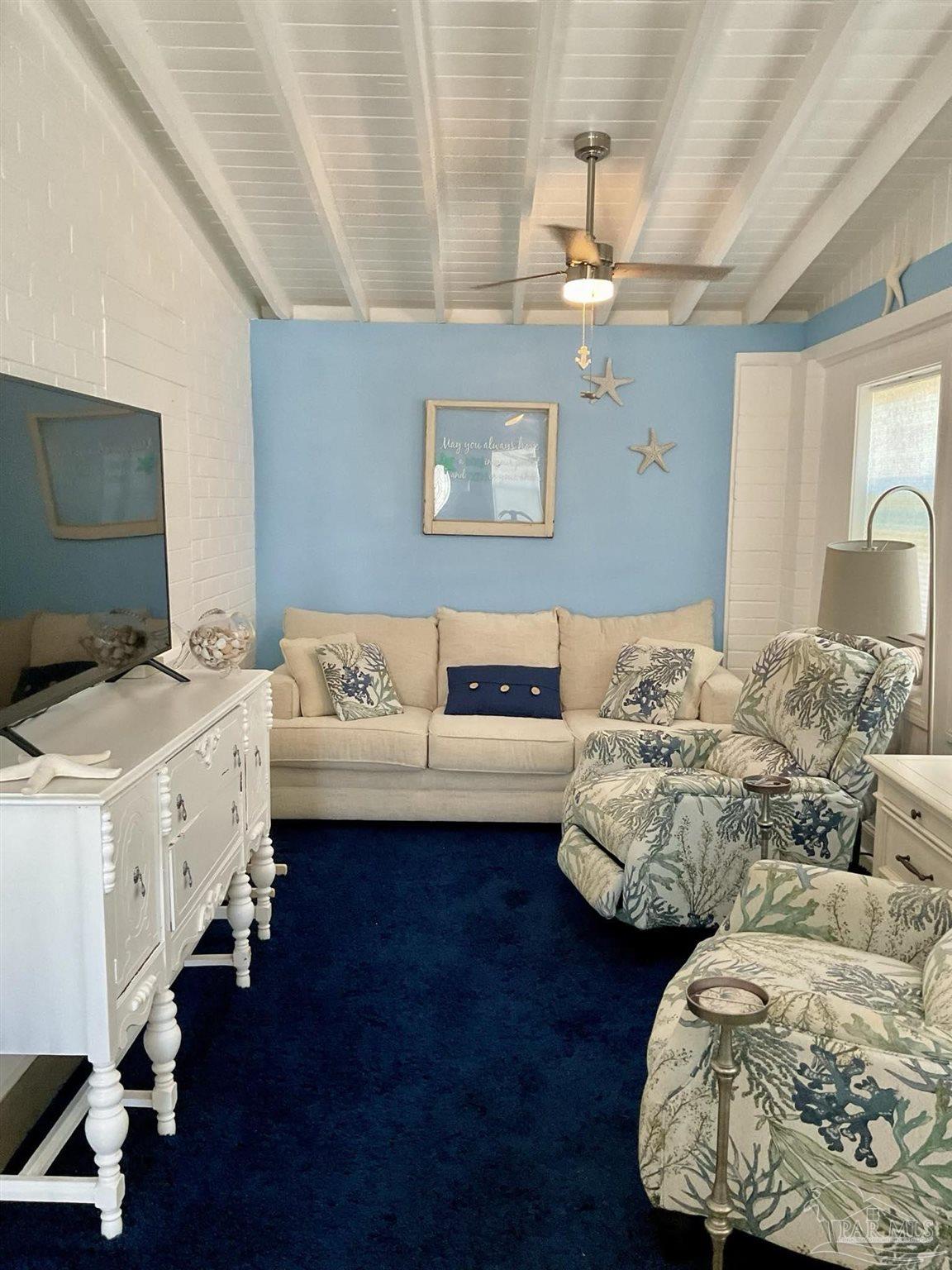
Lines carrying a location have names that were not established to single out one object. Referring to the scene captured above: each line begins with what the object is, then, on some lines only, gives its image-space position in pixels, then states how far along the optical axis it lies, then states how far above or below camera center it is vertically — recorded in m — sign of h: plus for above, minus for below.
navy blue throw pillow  4.77 -0.86
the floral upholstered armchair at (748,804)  3.10 -0.91
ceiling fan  3.61 +0.92
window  3.98 +0.27
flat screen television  2.12 -0.10
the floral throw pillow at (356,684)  4.64 -0.82
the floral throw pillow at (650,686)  4.75 -0.82
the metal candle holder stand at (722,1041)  1.51 -0.82
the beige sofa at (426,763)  4.43 -1.11
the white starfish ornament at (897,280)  4.11 +0.97
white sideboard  1.88 -0.80
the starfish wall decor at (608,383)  5.34 +0.68
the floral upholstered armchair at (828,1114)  1.61 -1.01
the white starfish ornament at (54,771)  1.91 -0.51
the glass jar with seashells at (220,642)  3.10 -0.42
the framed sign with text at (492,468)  5.36 +0.23
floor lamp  3.20 -0.24
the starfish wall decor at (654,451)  5.41 +0.33
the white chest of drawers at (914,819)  2.51 -0.81
